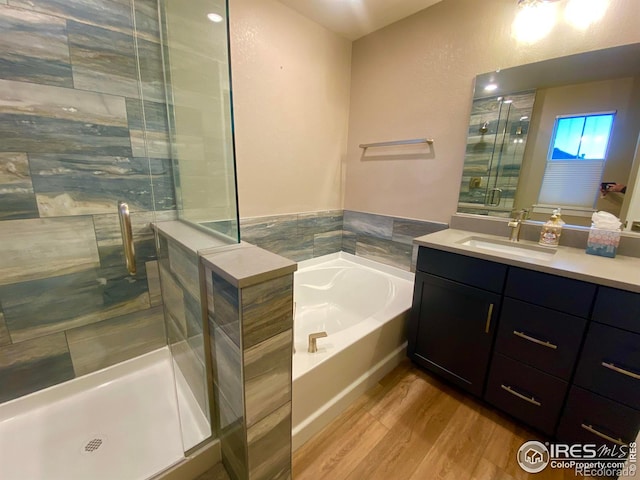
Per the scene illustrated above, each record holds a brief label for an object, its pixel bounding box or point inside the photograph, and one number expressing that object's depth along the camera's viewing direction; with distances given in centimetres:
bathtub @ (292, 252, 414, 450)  129
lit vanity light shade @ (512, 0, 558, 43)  144
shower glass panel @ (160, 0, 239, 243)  112
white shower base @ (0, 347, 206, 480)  109
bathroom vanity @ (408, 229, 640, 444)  104
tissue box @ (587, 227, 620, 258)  131
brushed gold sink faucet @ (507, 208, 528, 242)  162
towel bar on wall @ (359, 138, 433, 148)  200
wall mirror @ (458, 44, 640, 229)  133
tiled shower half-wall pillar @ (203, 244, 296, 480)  82
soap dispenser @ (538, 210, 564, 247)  150
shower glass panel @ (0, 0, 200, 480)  116
